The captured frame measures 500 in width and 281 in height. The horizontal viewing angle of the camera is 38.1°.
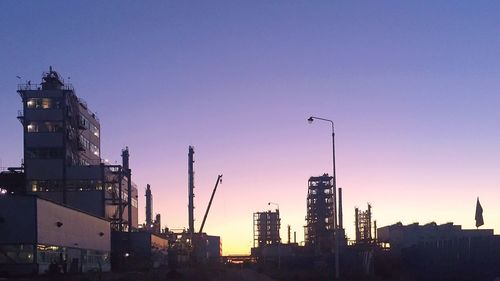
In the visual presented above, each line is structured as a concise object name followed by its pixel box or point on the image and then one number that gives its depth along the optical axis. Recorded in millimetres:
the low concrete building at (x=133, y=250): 98962
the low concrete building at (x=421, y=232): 112169
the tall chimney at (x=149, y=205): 160875
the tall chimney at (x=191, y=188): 136875
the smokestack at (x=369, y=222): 144750
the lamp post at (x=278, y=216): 193000
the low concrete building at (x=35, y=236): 61969
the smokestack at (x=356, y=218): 153825
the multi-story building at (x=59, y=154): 98250
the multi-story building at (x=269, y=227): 193875
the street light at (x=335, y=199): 49062
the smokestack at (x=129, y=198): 114031
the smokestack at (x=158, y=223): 175375
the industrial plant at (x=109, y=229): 57875
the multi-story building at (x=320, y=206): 119562
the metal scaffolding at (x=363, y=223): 146875
